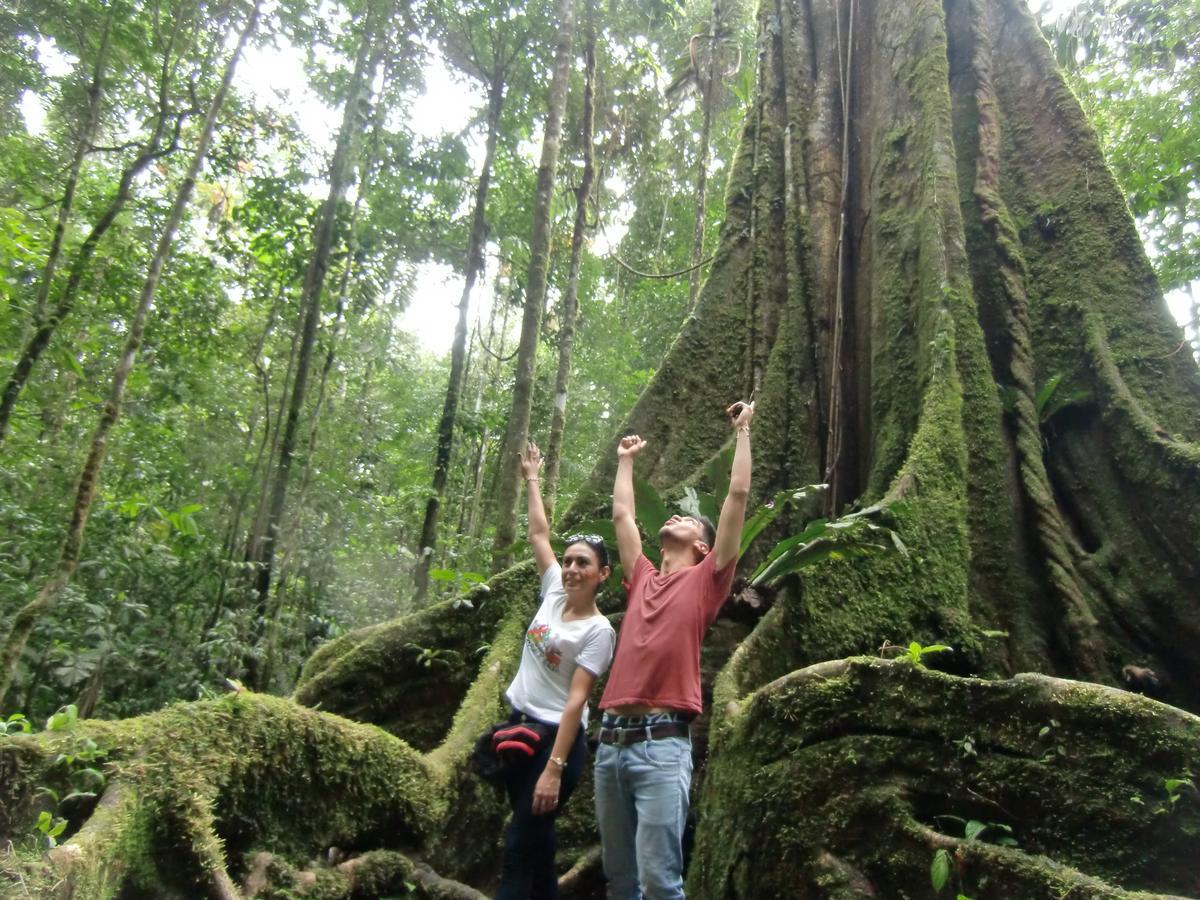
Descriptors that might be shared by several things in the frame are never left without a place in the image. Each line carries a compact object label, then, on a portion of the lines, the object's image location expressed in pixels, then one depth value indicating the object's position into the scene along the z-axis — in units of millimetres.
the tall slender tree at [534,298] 8445
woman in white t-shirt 3062
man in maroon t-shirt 2771
